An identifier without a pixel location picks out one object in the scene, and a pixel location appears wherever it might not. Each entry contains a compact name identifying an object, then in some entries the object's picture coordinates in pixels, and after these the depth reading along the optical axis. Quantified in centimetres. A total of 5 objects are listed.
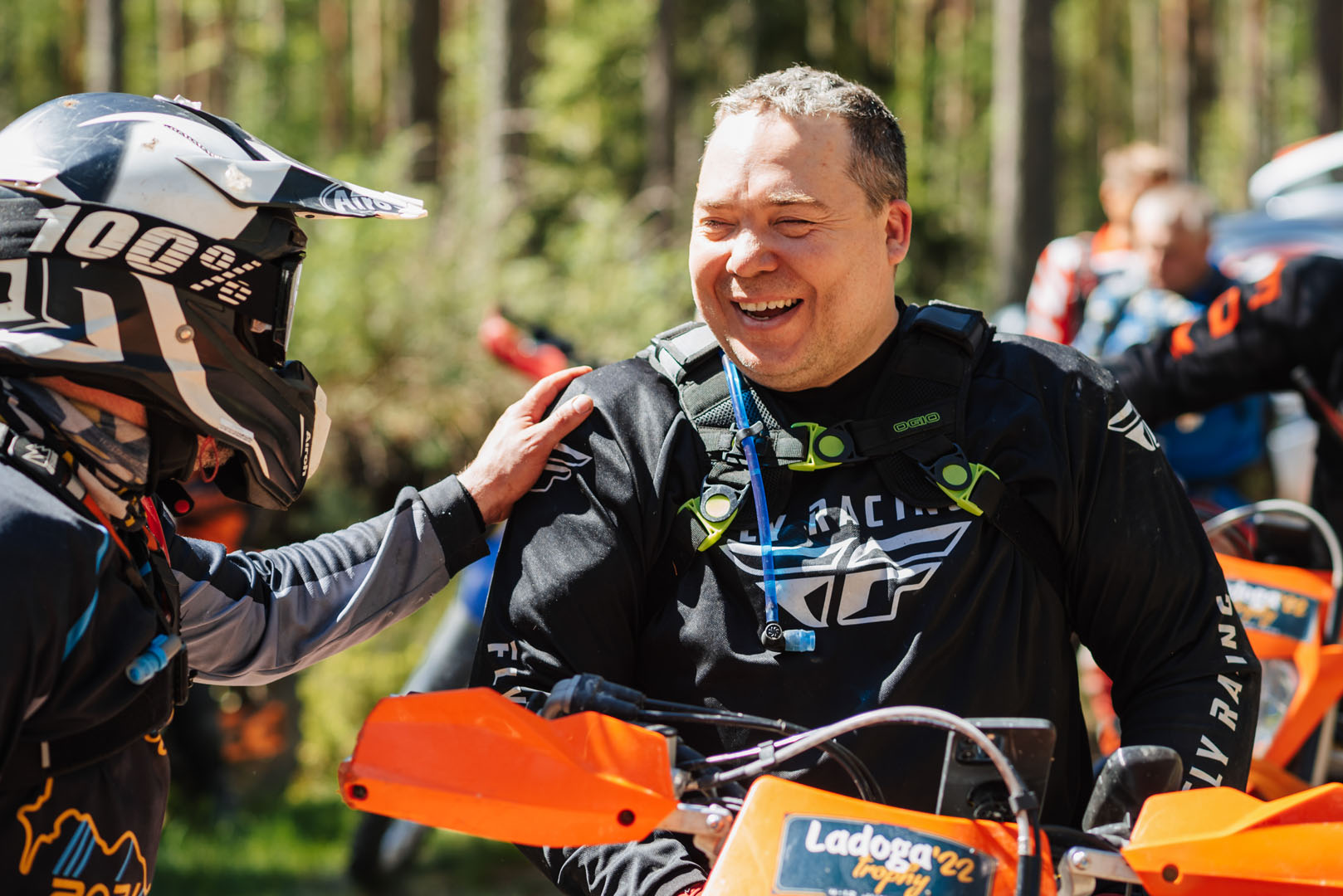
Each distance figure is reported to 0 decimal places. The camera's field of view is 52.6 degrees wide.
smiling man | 234
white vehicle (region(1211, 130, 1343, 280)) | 919
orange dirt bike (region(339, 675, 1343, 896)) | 168
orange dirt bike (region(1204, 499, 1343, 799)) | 352
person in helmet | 183
